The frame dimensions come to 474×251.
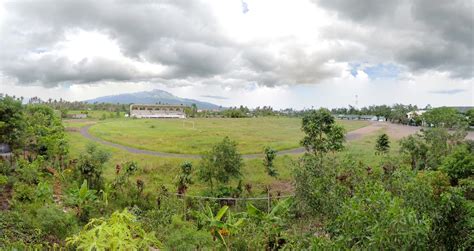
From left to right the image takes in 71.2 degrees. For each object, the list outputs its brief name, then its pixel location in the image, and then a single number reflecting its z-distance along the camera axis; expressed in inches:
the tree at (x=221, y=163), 680.1
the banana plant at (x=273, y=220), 394.9
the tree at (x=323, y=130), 848.9
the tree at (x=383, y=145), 1081.2
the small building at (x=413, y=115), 2985.2
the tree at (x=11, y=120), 635.5
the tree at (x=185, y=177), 704.2
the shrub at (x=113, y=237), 100.7
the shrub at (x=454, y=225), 220.4
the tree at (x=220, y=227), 415.9
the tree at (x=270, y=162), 879.1
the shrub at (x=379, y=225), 150.1
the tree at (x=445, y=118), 1343.4
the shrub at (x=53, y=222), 369.4
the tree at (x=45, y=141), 817.5
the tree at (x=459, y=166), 520.4
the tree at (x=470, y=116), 2370.3
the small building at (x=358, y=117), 4191.7
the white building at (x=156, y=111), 3870.6
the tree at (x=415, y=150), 884.0
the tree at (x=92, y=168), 684.1
